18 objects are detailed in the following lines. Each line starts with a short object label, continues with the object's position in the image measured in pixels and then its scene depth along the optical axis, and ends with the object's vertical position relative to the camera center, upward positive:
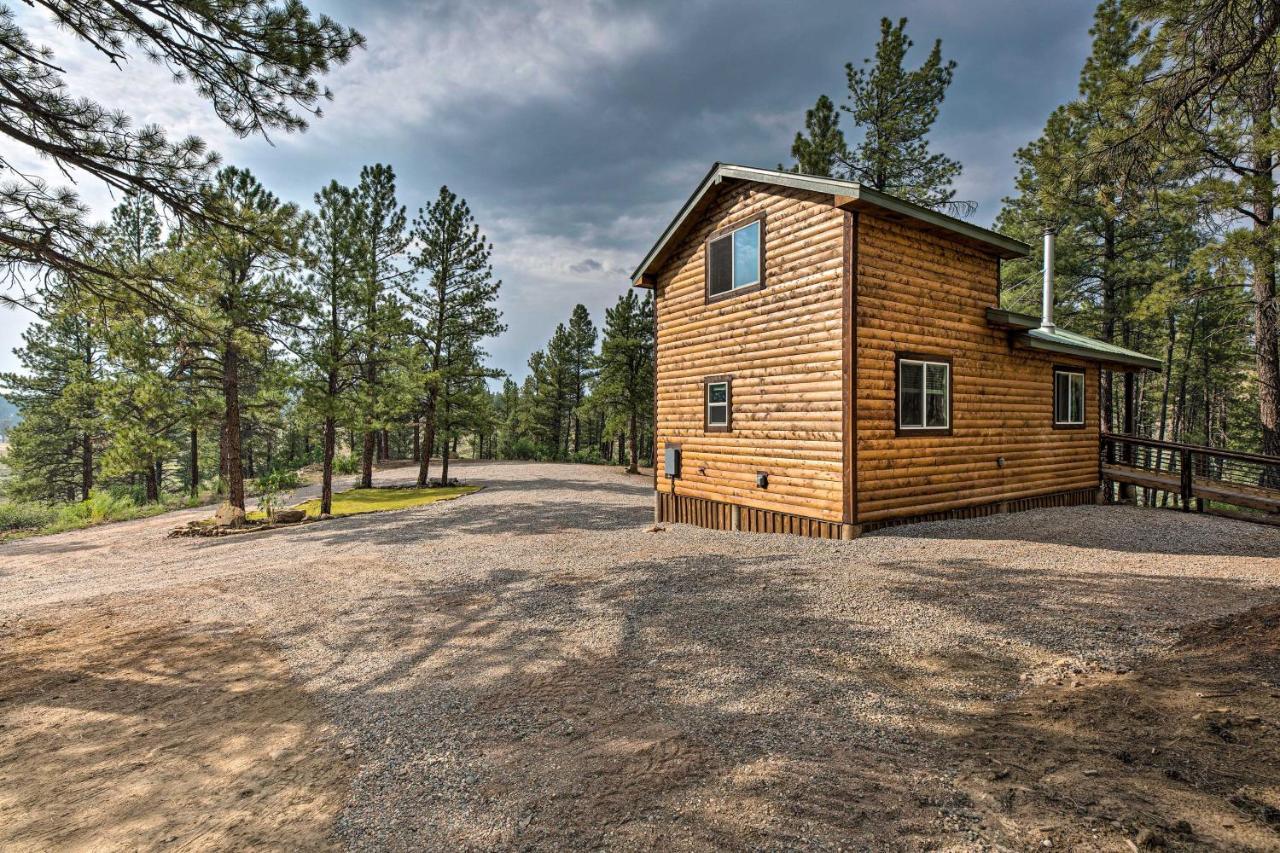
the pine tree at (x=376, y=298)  17.23 +4.60
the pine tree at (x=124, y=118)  4.97 +3.45
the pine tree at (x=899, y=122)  17.33 +10.58
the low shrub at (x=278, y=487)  17.70 -2.58
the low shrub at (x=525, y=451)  40.62 -1.93
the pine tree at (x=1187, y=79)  5.13 +3.89
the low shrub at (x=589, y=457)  40.06 -2.43
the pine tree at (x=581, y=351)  38.41 +5.91
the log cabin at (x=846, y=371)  8.41 +1.09
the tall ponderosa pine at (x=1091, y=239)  16.22 +7.08
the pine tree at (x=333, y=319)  15.66 +3.52
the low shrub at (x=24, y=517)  17.78 -3.27
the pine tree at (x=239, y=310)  10.94 +2.85
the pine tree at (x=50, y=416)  25.08 +0.46
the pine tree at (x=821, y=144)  17.59 +9.83
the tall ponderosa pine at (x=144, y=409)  12.24 +0.44
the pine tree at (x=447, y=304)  21.78 +5.30
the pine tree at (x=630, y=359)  26.41 +3.54
